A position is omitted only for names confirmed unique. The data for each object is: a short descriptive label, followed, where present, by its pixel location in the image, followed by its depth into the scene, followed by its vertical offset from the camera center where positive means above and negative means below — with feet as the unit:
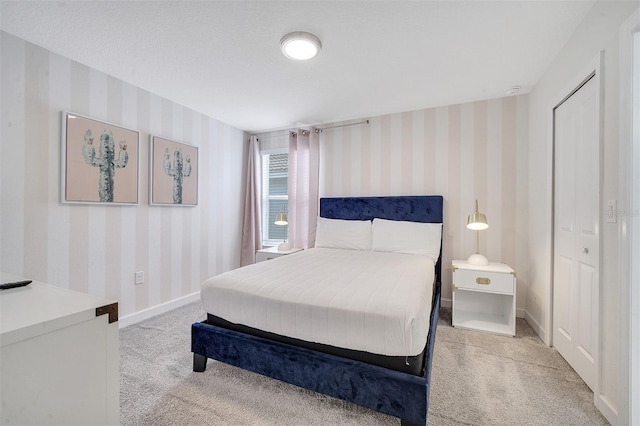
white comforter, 4.24 -1.66
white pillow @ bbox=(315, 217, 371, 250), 10.46 -0.89
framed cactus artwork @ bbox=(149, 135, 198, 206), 9.37 +1.46
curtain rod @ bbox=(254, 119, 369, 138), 11.83 +4.04
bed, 4.18 -2.44
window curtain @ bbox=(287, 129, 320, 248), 12.37 +1.26
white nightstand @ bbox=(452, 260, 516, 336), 7.89 -2.93
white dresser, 2.17 -1.38
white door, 5.40 -0.34
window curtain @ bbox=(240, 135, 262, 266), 13.47 -0.01
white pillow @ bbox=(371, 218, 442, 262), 9.34 -0.90
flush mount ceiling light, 6.07 +4.03
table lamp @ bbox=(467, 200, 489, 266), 8.39 -0.38
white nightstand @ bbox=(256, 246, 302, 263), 11.32 -1.81
